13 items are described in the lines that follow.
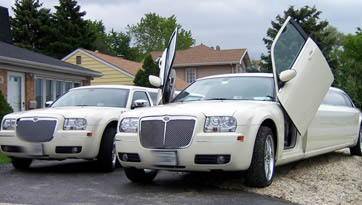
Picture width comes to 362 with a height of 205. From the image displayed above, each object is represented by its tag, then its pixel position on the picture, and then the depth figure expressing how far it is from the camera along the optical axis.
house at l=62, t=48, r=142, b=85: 28.81
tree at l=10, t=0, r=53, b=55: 46.22
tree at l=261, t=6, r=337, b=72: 34.84
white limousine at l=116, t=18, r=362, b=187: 5.57
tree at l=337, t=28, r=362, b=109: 32.44
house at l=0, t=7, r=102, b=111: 16.55
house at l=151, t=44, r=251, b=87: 39.25
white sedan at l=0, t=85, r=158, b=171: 7.30
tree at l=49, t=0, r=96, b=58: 45.66
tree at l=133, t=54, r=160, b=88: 24.50
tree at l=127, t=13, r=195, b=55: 68.38
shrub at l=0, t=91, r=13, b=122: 13.02
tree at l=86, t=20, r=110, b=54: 65.34
